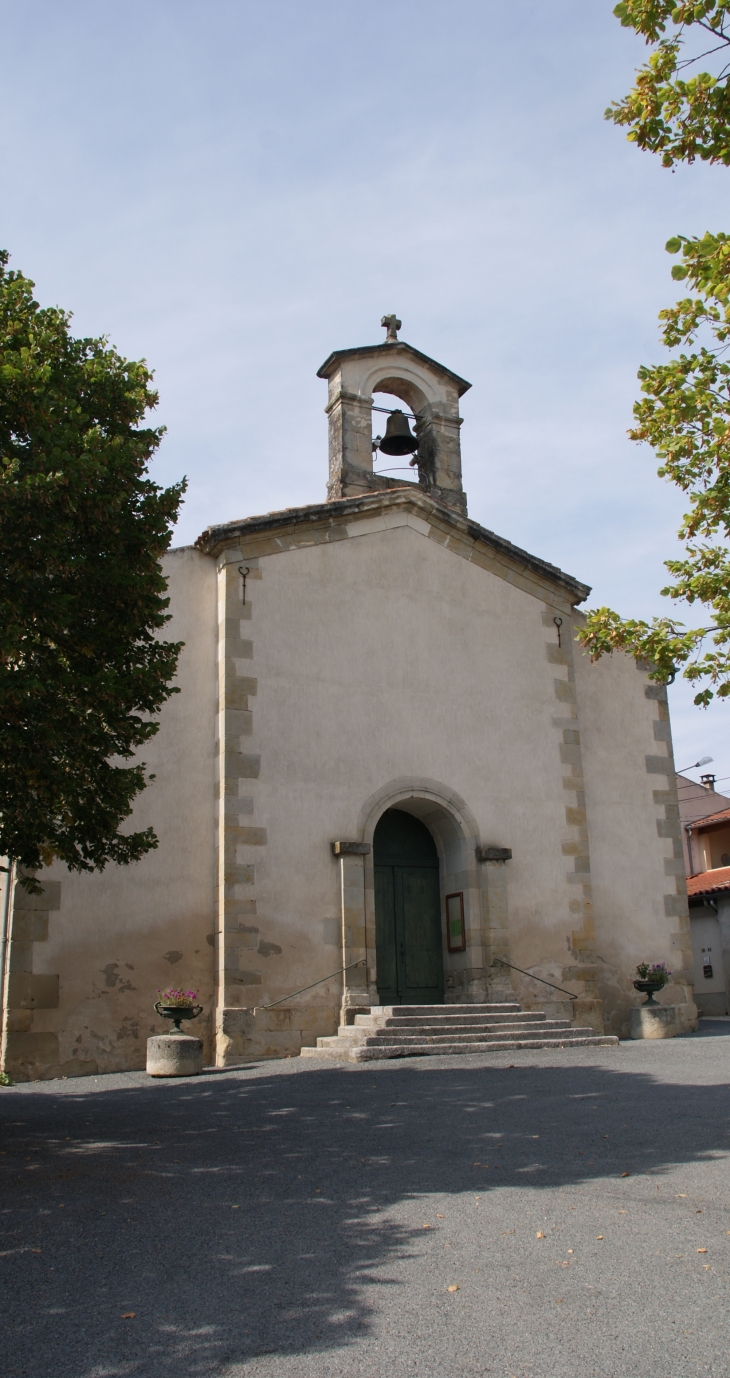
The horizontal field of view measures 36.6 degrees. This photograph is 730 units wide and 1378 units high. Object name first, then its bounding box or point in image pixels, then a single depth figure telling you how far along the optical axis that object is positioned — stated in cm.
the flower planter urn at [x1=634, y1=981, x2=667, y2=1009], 1458
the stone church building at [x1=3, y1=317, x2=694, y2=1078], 1230
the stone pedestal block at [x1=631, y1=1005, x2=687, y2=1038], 1443
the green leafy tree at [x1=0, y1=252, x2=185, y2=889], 716
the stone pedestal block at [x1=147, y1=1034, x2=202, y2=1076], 1106
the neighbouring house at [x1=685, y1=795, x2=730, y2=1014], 2323
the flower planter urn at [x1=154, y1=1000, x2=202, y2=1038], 1141
